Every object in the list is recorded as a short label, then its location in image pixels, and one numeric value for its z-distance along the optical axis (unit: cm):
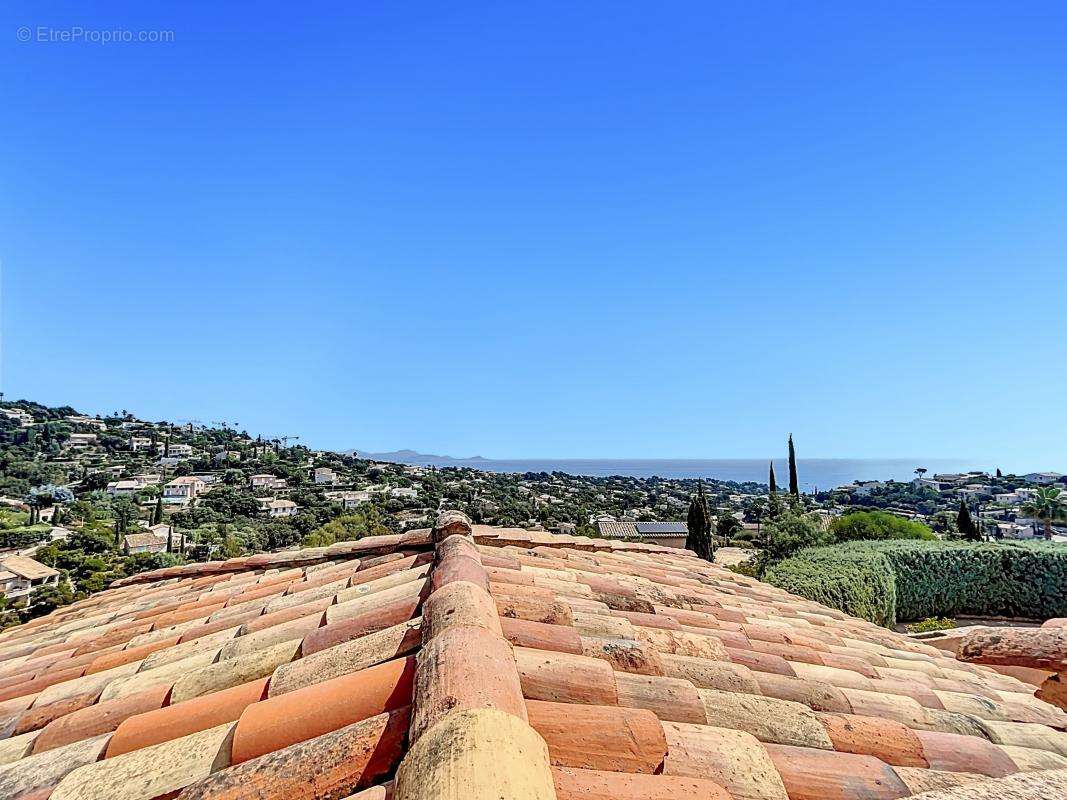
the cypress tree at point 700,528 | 2970
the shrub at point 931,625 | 1653
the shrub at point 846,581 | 1477
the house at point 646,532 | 4291
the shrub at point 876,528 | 2728
